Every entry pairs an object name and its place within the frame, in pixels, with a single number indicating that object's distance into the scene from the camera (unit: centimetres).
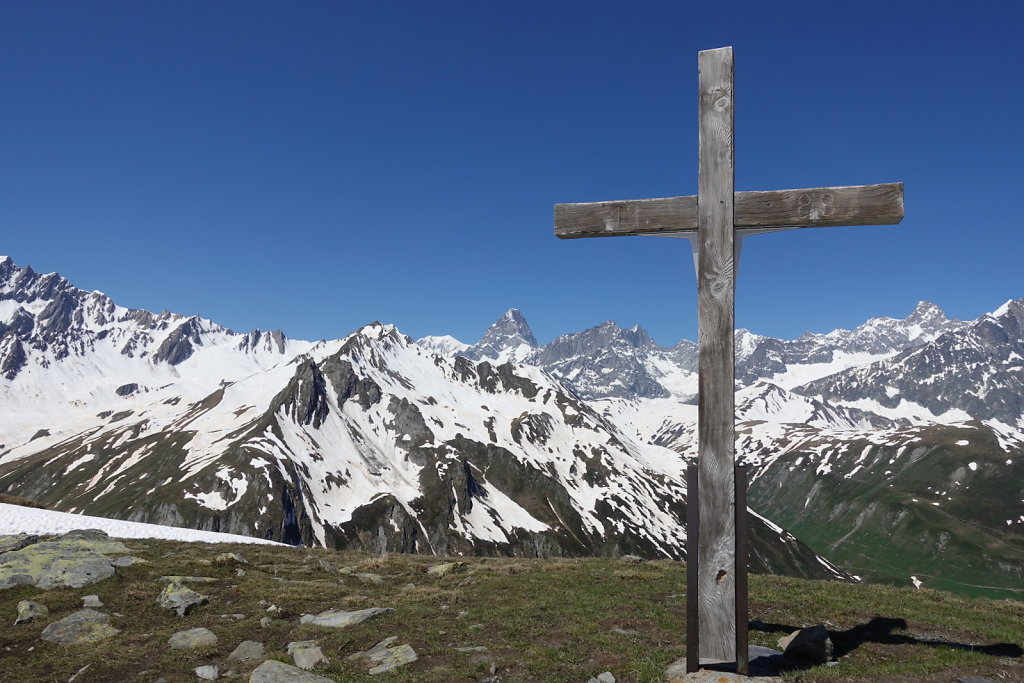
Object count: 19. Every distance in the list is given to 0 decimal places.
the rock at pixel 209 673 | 1201
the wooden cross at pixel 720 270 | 899
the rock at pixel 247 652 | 1321
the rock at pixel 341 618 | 1549
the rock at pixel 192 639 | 1414
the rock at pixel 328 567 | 2441
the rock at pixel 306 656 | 1225
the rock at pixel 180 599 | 1708
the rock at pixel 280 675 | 1102
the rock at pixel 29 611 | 1619
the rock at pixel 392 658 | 1195
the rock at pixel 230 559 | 2345
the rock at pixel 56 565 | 1927
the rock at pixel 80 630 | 1486
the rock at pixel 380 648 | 1277
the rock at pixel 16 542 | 2430
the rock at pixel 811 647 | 1078
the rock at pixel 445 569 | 2356
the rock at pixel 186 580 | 1940
